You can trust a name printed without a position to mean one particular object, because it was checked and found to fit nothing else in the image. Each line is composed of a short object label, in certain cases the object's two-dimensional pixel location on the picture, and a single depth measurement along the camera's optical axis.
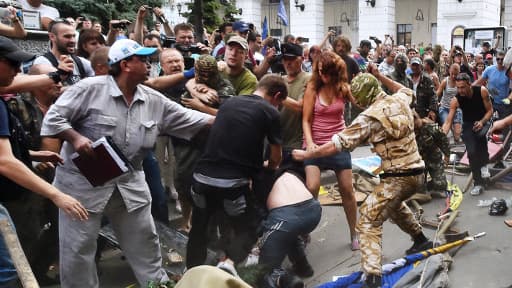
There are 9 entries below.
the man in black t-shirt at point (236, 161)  3.91
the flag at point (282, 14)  19.88
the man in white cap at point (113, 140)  3.37
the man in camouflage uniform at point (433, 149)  7.12
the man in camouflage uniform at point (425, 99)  7.50
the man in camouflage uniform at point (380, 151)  4.25
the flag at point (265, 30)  16.16
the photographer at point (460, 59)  12.99
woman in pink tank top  5.07
